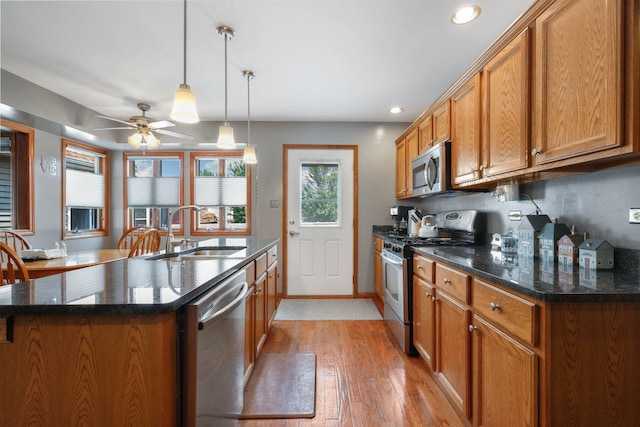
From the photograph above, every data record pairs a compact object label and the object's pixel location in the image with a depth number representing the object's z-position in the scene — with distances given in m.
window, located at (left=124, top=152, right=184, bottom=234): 4.31
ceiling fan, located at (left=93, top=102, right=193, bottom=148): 3.03
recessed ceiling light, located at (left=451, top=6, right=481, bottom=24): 1.85
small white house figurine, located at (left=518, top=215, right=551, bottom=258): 1.68
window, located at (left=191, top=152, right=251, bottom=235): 4.27
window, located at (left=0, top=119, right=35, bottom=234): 3.11
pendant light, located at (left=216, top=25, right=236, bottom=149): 2.30
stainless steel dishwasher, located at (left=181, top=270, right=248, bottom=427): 0.94
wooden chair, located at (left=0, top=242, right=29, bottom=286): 1.87
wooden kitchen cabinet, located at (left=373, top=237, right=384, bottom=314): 3.46
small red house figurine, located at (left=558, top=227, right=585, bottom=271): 1.44
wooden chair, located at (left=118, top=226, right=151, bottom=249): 4.08
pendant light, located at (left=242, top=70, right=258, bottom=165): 2.71
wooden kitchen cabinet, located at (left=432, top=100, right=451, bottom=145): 2.42
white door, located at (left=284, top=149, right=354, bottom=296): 4.02
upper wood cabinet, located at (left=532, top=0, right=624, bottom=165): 1.05
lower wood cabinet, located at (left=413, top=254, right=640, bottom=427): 0.99
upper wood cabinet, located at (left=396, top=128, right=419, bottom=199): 3.31
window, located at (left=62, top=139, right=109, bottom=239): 3.75
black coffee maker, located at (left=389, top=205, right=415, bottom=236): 3.77
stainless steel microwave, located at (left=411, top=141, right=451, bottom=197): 2.43
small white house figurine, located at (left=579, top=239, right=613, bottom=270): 1.33
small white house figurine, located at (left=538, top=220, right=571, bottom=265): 1.55
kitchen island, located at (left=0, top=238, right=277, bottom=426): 0.82
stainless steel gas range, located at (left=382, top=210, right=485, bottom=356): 2.34
